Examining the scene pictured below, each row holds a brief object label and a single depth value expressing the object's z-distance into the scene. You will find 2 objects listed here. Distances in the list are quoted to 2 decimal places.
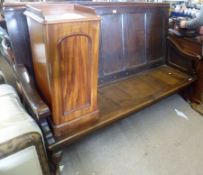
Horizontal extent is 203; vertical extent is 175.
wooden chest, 1.03
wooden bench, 1.09
